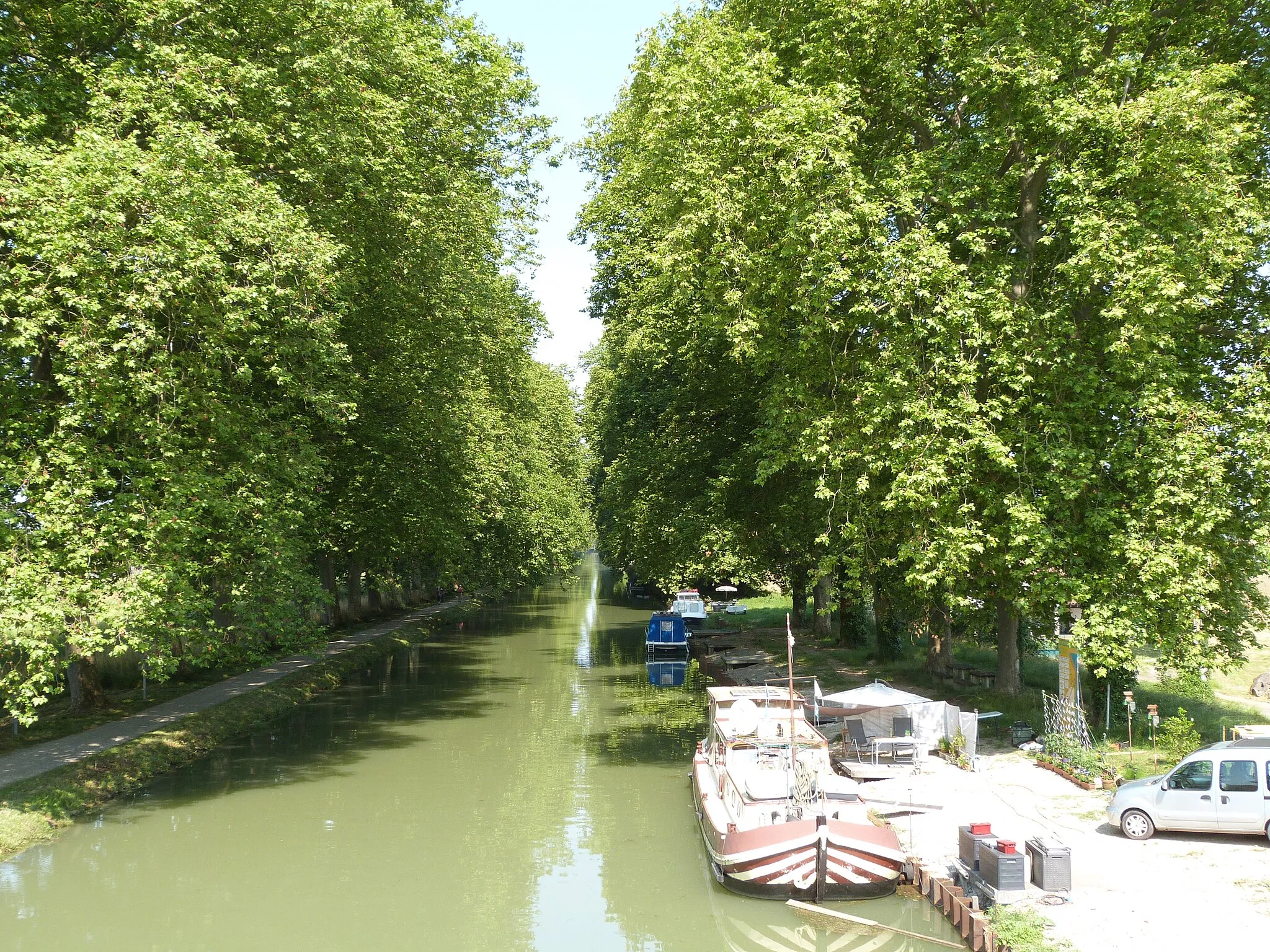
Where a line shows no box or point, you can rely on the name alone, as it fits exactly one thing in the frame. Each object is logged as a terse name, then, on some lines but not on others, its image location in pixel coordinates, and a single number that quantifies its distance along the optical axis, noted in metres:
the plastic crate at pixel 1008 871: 12.26
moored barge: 13.94
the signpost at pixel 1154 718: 17.57
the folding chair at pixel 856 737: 20.77
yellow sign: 18.98
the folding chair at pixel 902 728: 20.47
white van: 13.65
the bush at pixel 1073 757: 17.62
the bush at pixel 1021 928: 10.77
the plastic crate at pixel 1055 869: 12.18
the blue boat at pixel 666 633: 45.25
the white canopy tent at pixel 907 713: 20.42
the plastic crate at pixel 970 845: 12.99
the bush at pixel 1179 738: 17.16
